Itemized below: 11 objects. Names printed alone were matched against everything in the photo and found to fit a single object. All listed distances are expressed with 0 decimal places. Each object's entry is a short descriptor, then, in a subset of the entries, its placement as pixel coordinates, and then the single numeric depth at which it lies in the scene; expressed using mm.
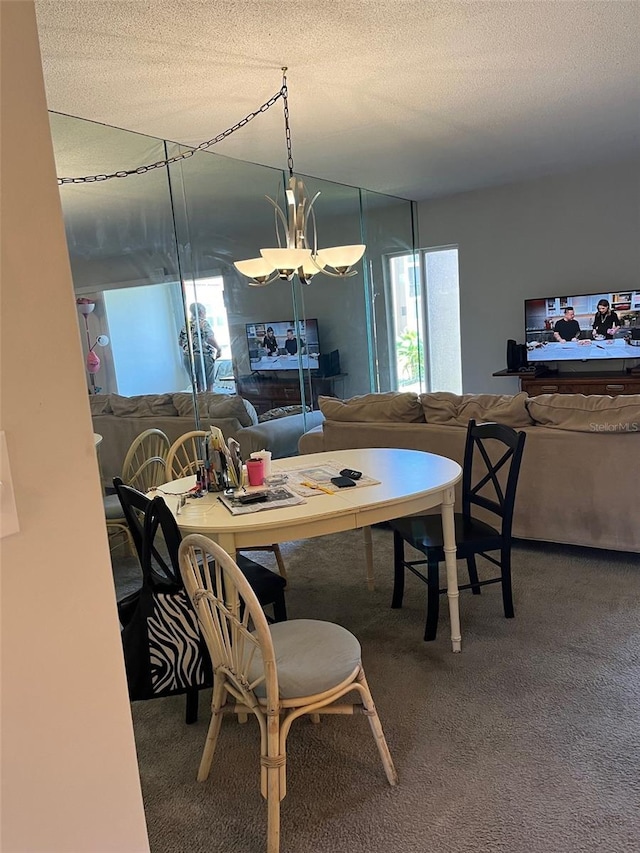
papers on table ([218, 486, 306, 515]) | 2104
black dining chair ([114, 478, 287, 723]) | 1768
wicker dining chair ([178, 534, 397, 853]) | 1486
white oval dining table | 1977
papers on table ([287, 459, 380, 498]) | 2299
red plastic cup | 2391
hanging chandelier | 2867
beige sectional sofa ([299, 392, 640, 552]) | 2955
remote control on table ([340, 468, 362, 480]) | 2404
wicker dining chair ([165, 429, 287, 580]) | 2771
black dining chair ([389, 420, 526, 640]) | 2428
